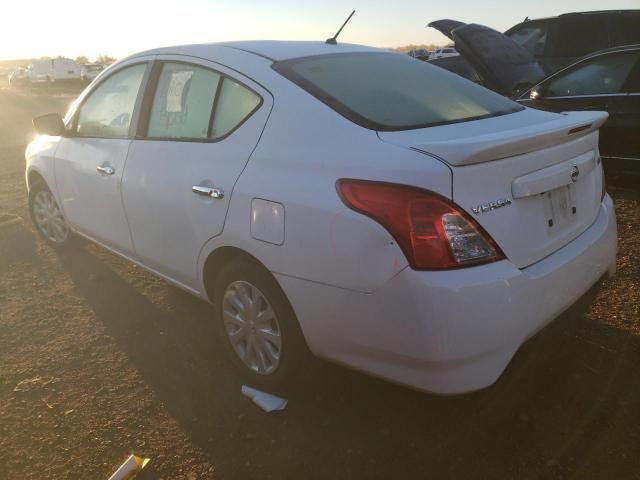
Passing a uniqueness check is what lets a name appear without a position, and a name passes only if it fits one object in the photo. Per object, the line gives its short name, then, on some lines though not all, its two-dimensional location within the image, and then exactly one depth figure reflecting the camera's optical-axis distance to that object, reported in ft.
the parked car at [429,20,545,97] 21.91
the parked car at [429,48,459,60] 102.15
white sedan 6.49
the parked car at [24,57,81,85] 109.60
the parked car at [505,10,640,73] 26.09
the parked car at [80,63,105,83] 110.52
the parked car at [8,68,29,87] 114.52
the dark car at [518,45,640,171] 17.60
